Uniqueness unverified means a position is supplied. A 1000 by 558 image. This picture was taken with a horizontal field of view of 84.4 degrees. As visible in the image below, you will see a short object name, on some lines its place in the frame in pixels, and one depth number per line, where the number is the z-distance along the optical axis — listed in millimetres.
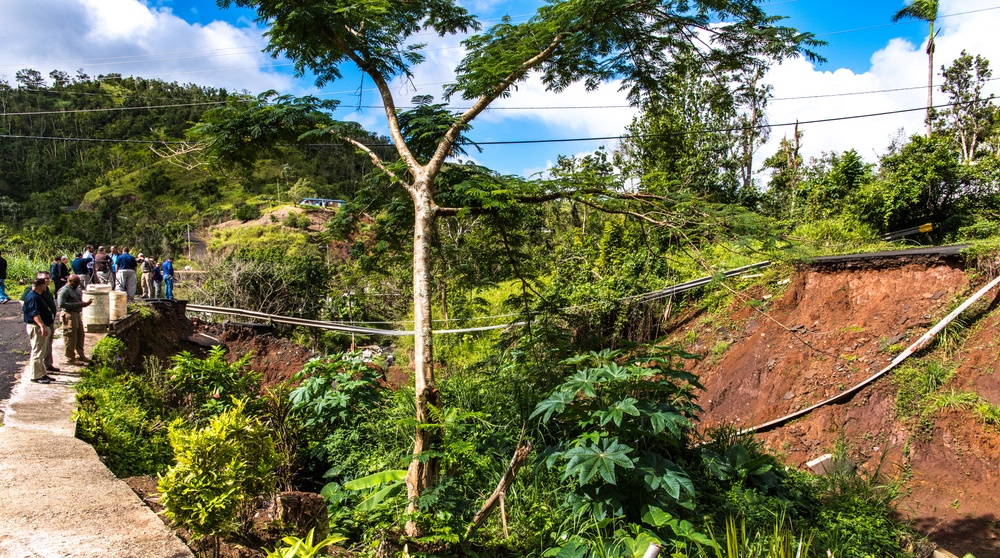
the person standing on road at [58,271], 10984
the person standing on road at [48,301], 6299
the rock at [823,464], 6055
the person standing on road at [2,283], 11634
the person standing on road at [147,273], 13201
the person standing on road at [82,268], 11422
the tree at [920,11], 20453
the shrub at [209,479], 2932
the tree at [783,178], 19359
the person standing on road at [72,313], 6570
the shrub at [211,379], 5277
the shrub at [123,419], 4641
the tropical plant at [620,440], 3311
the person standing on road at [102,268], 12069
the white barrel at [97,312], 7887
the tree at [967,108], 23594
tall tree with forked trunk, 4070
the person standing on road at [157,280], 13477
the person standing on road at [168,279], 13250
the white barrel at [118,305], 8398
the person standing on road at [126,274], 11965
